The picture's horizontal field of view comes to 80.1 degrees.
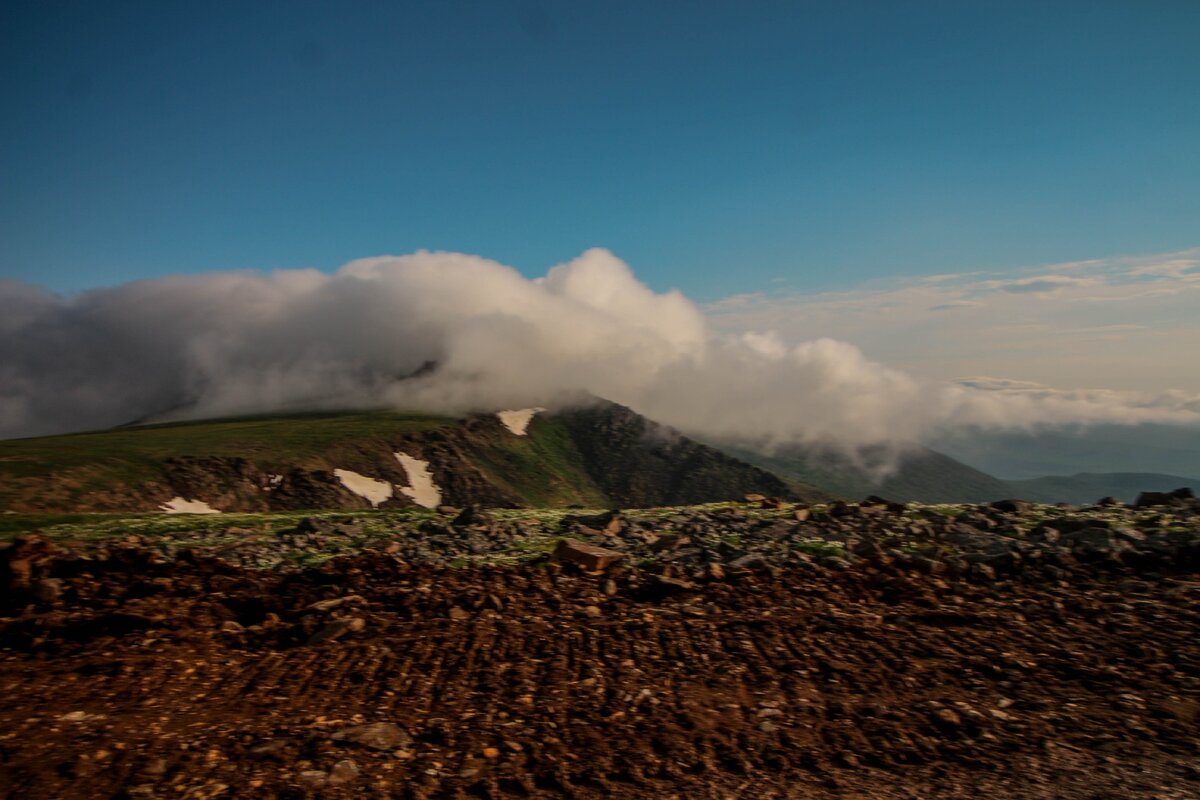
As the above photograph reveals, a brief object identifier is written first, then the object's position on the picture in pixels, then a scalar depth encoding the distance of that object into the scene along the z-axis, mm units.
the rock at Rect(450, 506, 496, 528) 22281
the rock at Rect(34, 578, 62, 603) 13094
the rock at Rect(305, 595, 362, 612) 13320
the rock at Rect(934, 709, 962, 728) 9156
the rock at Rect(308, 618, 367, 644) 12078
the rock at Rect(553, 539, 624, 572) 16719
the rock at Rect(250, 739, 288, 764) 8391
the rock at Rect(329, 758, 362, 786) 7934
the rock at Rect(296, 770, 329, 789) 7836
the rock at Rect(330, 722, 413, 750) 8758
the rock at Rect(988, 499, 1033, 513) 24203
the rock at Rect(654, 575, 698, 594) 14758
